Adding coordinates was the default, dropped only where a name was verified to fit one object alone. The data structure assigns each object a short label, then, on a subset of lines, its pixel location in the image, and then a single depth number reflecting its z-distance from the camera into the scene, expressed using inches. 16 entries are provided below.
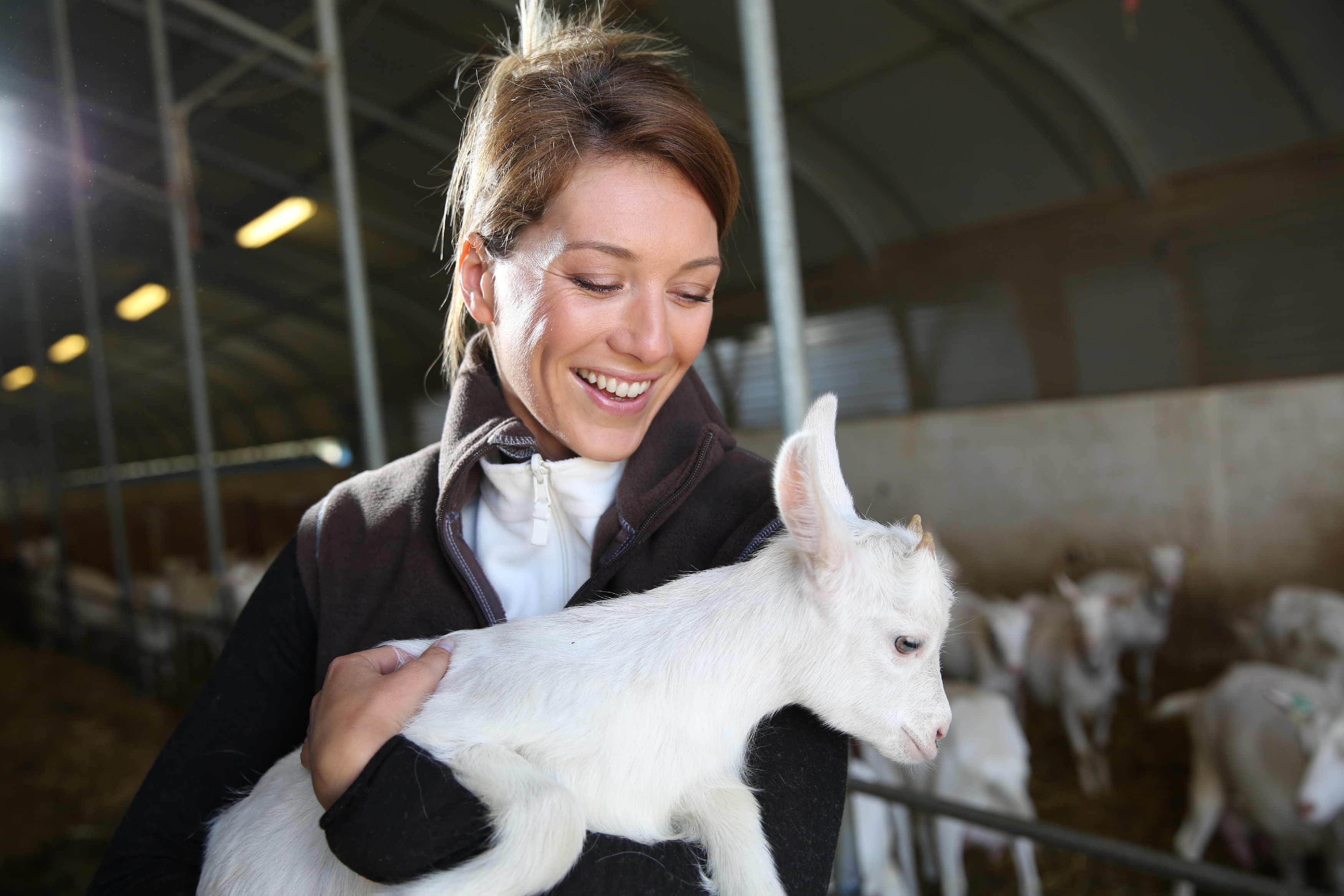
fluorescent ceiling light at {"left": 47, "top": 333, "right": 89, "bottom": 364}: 63.9
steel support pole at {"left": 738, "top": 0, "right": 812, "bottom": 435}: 62.7
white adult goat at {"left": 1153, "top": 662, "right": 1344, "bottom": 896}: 115.5
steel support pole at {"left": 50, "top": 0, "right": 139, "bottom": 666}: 47.4
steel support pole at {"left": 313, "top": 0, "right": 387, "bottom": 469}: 87.0
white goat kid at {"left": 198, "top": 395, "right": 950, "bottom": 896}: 35.0
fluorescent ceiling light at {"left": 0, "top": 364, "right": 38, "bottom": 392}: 69.4
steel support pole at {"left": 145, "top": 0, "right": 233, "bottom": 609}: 56.7
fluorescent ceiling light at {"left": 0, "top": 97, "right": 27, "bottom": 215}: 44.7
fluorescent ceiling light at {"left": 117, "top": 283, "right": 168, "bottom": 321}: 67.3
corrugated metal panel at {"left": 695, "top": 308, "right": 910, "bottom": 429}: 280.5
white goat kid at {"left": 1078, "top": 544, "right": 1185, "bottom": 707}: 210.5
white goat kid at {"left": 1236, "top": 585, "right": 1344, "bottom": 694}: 168.6
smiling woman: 34.0
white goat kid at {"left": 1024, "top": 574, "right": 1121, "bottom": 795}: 175.8
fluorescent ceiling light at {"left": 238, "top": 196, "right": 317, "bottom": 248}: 66.6
